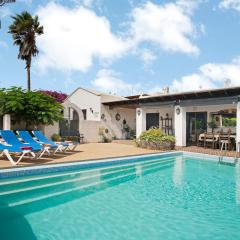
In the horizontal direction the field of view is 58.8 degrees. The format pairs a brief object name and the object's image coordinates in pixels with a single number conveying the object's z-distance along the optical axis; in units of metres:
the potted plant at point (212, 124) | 17.01
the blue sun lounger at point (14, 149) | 7.75
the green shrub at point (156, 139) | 13.78
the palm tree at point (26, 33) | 17.62
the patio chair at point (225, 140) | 13.01
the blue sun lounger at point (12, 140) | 8.54
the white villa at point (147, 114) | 14.25
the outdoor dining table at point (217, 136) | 13.50
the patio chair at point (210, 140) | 13.80
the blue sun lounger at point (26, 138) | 9.47
